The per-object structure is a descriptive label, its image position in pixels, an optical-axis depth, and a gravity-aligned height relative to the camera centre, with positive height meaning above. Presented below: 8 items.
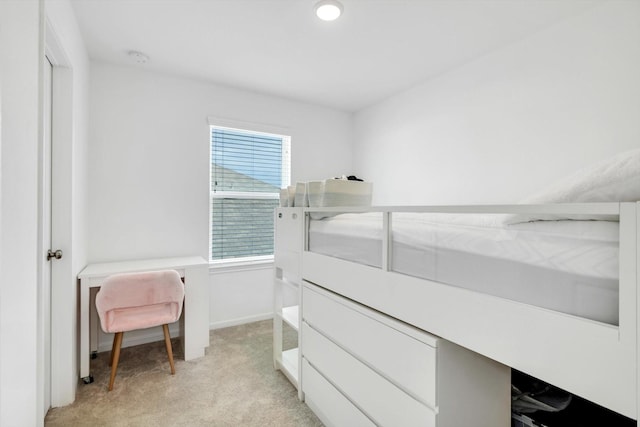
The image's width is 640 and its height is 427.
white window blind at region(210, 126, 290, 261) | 3.04 +0.25
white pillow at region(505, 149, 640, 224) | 0.65 +0.07
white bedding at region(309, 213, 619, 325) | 0.67 -0.12
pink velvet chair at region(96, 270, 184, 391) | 1.92 -0.60
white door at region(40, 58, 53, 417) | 1.69 -0.14
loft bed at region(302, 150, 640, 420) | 0.62 -0.19
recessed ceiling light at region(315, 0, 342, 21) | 1.79 +1.23
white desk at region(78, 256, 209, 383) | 2.33 -0.70
